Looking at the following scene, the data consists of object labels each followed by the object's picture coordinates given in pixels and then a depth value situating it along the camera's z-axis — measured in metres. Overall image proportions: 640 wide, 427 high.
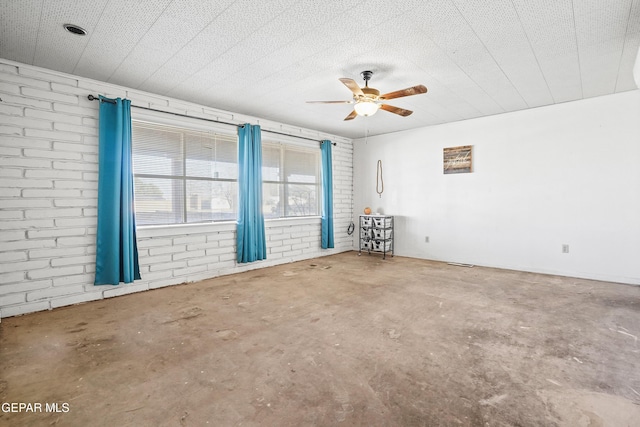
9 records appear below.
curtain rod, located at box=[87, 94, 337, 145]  3.63
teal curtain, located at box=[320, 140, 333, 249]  6.53
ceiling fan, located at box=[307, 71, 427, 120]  3.13
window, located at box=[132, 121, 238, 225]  4.12
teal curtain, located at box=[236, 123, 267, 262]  5.03
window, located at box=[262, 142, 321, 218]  5.71
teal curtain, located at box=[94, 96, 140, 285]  3.65
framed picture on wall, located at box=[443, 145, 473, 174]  5.66
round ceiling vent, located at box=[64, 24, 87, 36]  2.52
